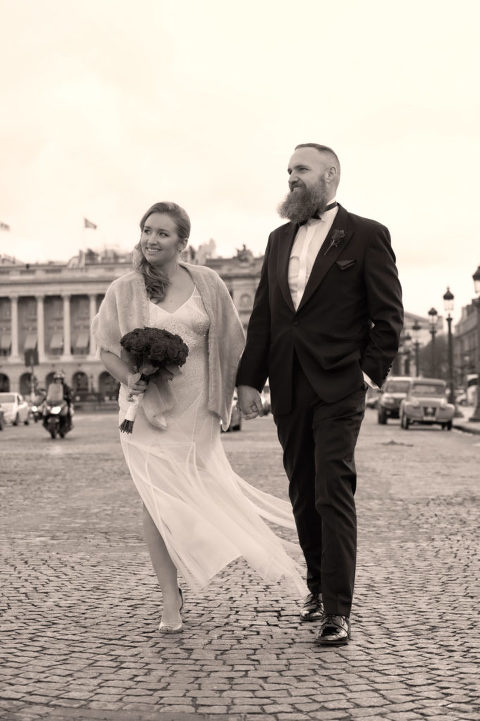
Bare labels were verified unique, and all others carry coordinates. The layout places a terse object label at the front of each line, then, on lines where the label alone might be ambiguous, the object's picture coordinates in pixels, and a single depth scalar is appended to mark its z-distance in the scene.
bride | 5.23
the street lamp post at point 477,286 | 33.06
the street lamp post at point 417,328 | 67.47
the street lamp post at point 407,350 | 70.03
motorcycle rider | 29.47
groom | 5.06
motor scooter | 29.03
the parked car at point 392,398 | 40.91
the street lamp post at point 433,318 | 53.26
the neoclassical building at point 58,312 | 131.62
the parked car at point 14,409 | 44.91
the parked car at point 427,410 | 34.78
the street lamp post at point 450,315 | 43.53
